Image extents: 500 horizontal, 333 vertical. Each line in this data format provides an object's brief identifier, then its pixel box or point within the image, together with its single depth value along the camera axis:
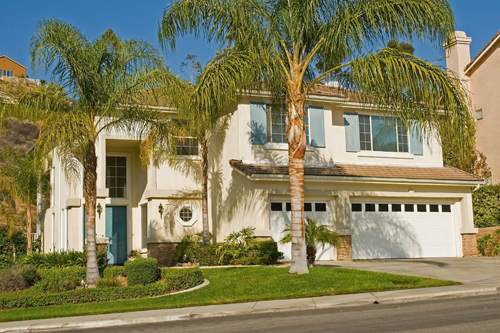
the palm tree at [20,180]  27.46
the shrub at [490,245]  21.91
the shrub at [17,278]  15.83
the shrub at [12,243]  32.97
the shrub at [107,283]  15.12
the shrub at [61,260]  18.22
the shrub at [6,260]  19.92
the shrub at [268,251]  18.81
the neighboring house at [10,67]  76.38
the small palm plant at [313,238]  17.00
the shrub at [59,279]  15.38
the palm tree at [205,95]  14.51
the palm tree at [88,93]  15.12
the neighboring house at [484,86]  28.20
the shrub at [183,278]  14.65
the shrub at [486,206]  24.30
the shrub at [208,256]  19.11
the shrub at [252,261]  18.33
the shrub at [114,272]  16.28
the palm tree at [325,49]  13.77
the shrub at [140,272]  15.35
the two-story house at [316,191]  20.72
